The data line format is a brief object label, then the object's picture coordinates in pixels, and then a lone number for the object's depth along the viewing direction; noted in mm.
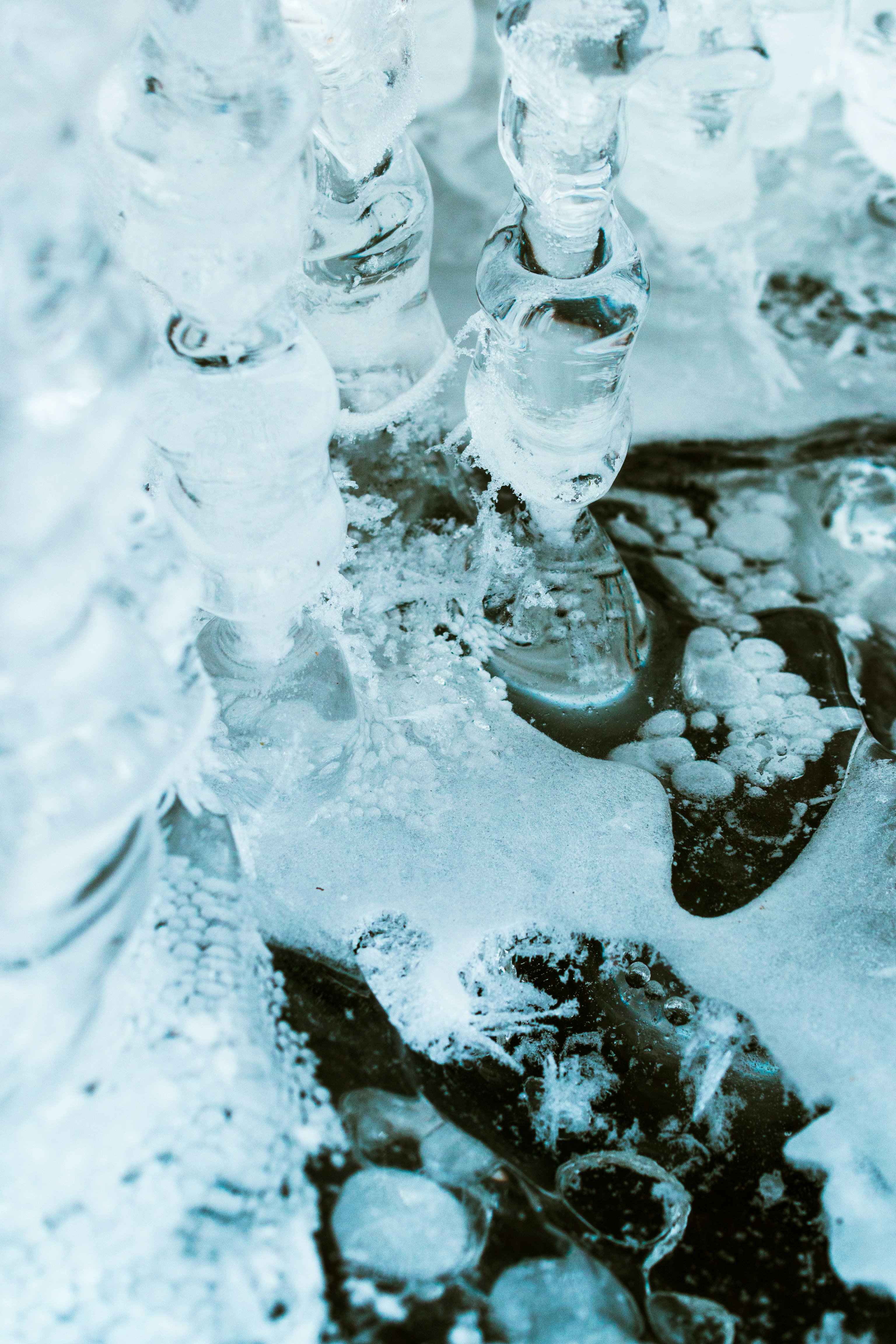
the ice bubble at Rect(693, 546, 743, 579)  722
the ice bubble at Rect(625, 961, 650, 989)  532
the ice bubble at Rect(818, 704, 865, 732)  625
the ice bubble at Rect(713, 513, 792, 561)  736
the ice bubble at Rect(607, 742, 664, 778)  605
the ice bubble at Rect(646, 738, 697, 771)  608
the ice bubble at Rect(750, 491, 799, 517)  755
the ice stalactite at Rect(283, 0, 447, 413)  547
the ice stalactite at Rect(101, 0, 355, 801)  403
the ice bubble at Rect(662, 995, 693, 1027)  522
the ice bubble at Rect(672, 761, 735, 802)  598
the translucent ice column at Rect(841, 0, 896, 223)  818
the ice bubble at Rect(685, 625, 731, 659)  655
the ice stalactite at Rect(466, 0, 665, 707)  440
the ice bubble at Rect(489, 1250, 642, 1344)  416
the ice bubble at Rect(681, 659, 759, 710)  635
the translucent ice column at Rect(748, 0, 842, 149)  851
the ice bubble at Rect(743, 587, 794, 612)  701
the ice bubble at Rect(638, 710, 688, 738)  619
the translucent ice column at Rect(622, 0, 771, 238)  721
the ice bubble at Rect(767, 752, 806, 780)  605
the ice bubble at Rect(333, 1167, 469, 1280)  422
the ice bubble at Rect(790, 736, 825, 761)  613
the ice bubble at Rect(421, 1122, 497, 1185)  449
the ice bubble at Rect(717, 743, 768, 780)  608
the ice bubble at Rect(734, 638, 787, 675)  652
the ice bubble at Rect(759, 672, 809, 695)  641
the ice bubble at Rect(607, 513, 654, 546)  732
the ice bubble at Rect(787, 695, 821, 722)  631
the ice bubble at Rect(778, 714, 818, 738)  622
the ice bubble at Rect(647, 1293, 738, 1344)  425
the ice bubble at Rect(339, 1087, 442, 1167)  451
